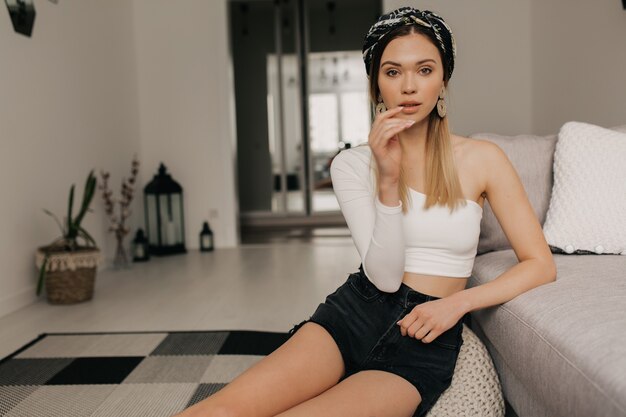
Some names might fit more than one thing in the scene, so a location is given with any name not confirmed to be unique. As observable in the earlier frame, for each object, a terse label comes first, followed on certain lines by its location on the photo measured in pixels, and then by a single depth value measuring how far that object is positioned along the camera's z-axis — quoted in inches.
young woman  44.0
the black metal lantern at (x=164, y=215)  191.2
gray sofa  34.5
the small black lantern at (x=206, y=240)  199.8
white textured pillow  61.9
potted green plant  120.5
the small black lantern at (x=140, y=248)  180.1
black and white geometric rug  68.6
